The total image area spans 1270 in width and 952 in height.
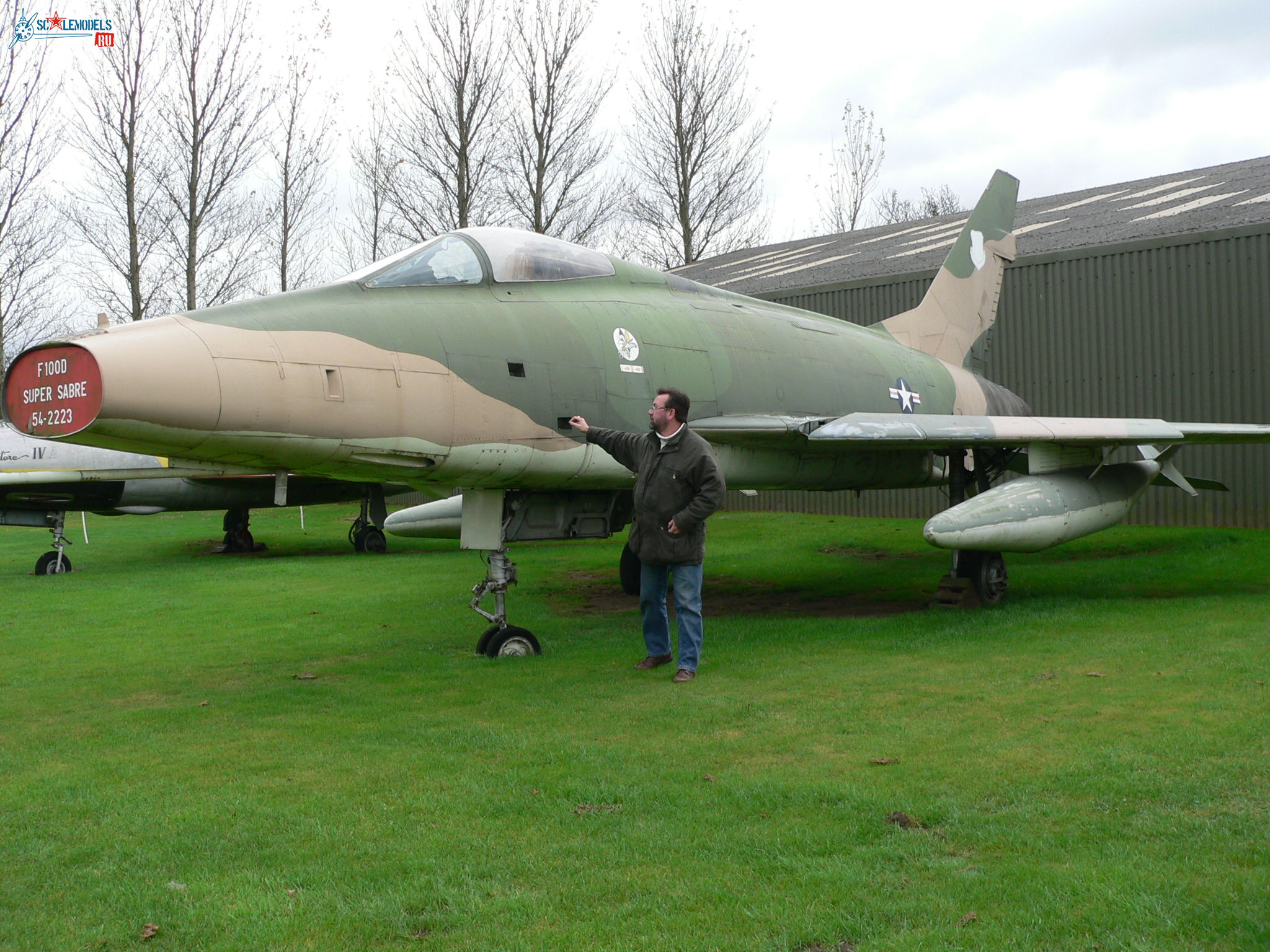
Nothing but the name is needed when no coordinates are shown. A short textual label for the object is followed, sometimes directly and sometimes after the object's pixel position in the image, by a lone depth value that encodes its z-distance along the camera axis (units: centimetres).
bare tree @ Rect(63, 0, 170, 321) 2684
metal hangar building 1419
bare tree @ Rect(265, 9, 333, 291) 3109
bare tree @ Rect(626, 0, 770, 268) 3491
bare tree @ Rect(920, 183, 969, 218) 5611
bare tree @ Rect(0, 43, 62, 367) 2388
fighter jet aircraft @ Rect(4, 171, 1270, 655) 531
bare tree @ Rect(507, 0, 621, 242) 3045
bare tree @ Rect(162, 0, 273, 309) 2766
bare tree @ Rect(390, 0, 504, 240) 2939
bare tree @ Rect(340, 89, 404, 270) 3167
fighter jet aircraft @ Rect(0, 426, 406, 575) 1477
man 638
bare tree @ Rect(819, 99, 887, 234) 4531
